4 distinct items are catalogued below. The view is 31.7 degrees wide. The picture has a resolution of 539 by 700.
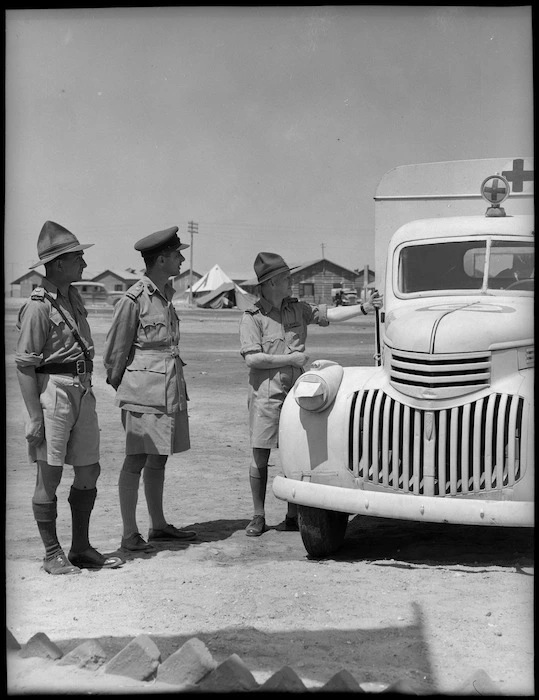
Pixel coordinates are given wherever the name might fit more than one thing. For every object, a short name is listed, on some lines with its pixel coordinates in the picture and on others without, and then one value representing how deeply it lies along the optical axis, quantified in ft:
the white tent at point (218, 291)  208.23
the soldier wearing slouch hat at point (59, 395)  17.20
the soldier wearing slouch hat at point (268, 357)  20.89
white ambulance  16.89
